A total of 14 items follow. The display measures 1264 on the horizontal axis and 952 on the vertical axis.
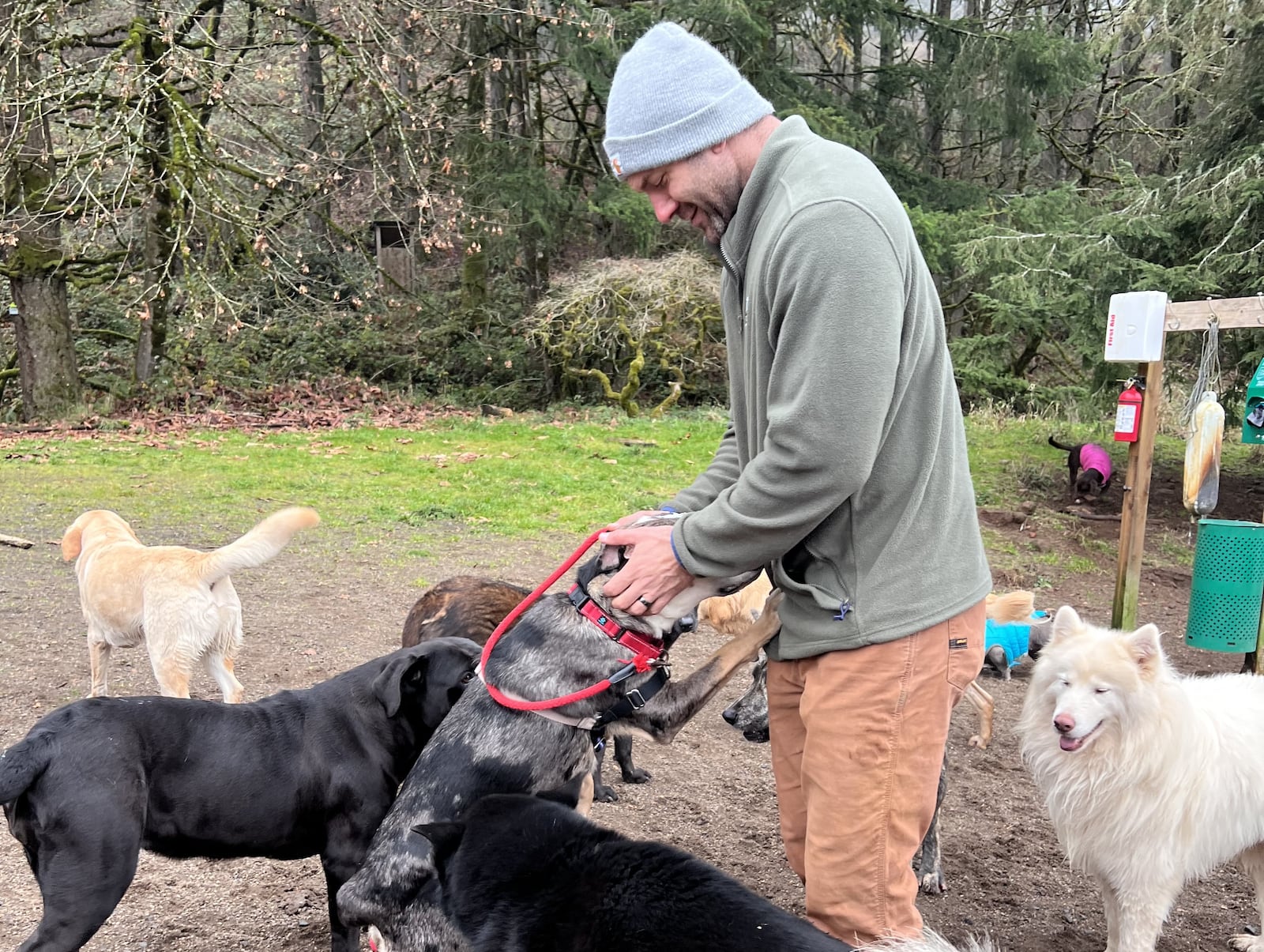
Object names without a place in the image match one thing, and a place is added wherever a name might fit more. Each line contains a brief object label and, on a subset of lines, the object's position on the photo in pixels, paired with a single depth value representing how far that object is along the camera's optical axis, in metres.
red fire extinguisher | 6.29
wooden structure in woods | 19.47
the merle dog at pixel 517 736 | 2.71
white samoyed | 3.34
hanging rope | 5.94
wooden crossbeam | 5.72
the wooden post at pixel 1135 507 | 6.28
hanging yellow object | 5.95
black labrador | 2.82
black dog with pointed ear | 2.00
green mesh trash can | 5.96
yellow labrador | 4.74
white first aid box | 6.03
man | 1.99
